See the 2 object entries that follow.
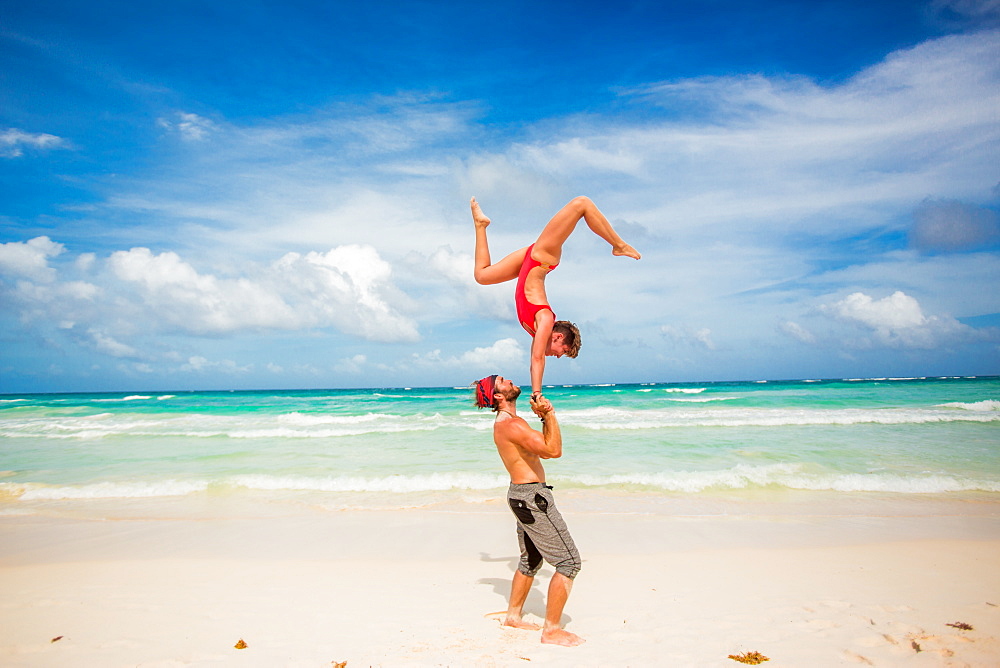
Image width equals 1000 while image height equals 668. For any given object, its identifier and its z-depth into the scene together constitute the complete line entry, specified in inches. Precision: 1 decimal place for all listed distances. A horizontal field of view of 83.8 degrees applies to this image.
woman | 172.1
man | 158.2
